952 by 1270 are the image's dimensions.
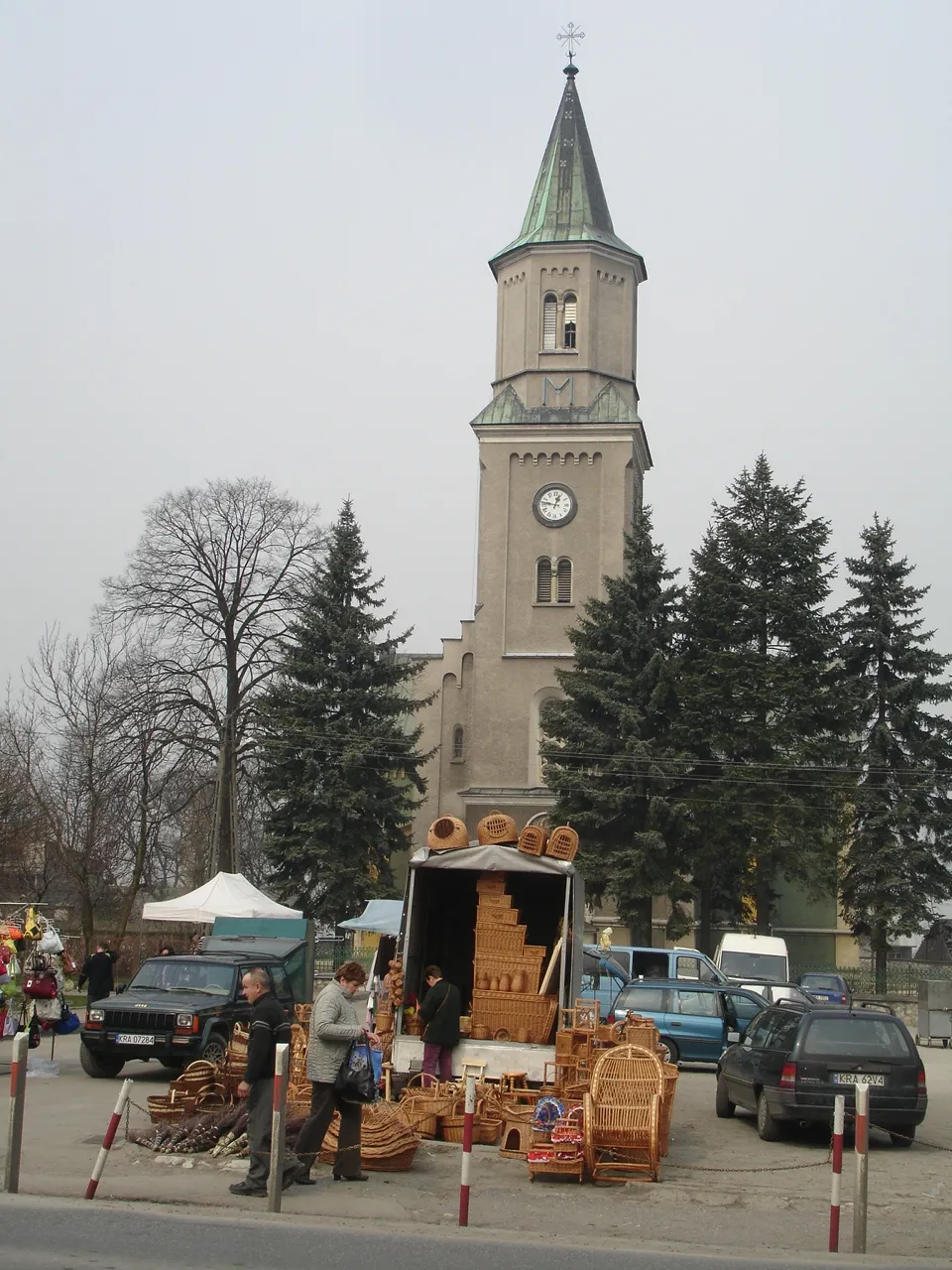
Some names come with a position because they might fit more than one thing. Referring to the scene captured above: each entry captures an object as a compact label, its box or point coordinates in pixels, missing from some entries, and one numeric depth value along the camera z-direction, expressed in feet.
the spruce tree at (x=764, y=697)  139.03
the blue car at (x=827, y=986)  114.93
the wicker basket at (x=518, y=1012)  52.11
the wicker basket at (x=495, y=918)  53.36
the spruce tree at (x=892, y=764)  140.26
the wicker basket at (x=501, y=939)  53.42
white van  118.62
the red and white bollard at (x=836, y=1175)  32.12
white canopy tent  101.35
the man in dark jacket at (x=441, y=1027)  48.85
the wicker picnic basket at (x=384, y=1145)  40.37
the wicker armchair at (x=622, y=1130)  40.73
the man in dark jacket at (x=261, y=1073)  36.78
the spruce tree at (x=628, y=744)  138.10
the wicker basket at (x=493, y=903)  53.52
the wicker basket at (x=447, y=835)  54.13
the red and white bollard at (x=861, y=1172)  32.37
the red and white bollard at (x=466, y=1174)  32.73
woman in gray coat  38.06
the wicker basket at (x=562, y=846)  52.95
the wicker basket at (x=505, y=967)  52.95
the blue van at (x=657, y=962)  104.73
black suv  59.93
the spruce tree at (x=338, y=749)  144.56
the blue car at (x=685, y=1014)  77.61
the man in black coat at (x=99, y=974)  80.43
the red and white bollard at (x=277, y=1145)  34.17
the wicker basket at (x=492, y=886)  53.62
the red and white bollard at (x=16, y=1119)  34.86
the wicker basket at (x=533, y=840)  52.16
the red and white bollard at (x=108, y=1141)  34.04
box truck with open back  49.83
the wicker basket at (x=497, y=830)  53.93
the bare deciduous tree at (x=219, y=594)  153.07
